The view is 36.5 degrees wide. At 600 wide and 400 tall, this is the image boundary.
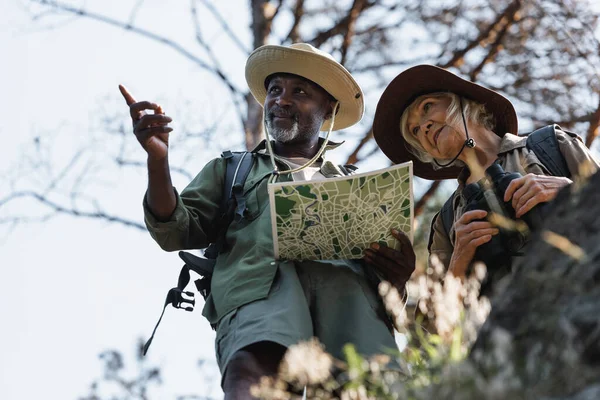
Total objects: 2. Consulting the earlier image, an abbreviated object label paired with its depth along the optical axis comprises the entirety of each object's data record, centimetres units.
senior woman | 385
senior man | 347
